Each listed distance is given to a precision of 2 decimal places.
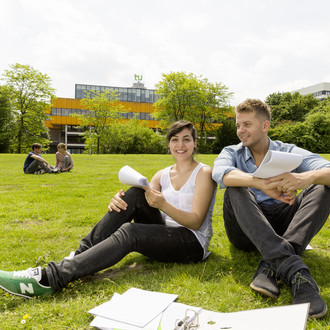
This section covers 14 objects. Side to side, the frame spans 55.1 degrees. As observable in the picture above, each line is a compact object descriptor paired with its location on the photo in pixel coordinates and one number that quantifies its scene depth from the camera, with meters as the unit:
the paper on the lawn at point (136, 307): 2.20
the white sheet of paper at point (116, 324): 2.10
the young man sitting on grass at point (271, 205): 2.49
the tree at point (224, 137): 45.62
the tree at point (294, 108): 49.84
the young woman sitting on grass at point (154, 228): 2.62
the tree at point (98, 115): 37.78
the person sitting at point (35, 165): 12.28
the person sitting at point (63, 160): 12.98
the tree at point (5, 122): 37.94
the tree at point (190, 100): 42.06
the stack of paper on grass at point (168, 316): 1.86
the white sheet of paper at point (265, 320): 1.81
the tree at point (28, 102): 36.59
